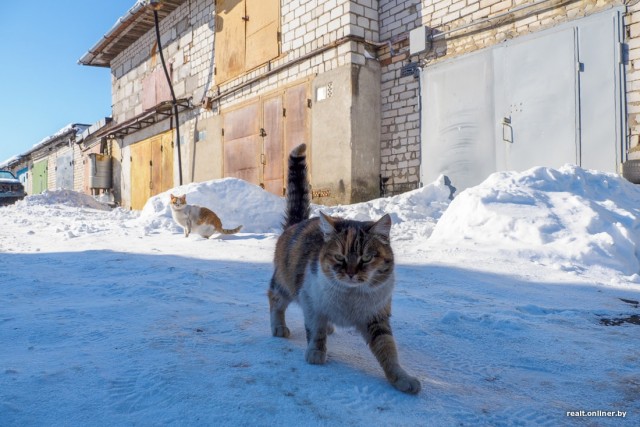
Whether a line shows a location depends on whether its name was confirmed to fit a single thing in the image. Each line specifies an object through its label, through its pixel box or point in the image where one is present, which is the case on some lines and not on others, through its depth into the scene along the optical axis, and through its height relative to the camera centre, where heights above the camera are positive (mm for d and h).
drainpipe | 13267 +3917
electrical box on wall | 8617 +3451
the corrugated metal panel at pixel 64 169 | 24684 +2952
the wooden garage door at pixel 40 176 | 28422 +2990
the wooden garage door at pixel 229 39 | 12055 +5052
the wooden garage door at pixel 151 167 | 15242 +1870
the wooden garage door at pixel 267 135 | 10398 +2087
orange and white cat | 6746 -25
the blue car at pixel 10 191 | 16297 +1115
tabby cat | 1831 -318
